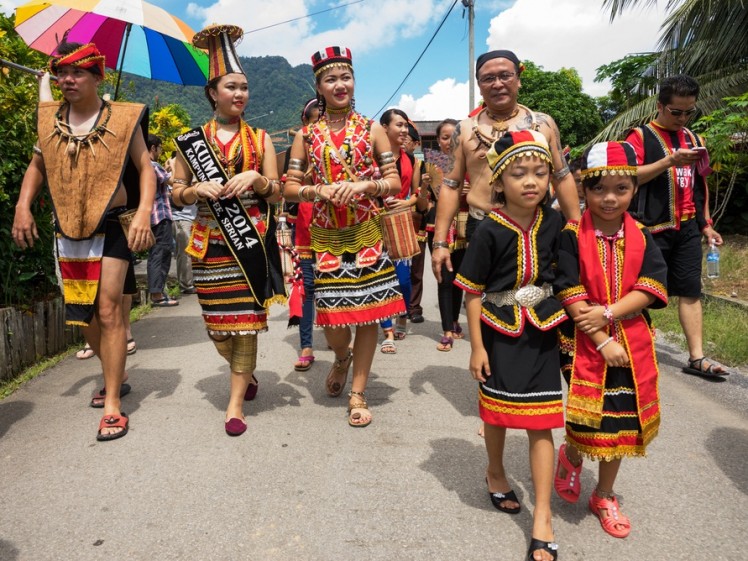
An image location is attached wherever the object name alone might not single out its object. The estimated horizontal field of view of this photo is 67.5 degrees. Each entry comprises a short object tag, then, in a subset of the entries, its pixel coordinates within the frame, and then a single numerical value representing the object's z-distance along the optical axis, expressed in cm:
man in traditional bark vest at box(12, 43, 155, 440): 329
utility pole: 1803
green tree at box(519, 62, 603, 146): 2975
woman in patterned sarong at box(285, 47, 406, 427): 340
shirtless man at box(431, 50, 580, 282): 315
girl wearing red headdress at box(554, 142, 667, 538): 225
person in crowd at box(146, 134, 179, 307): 684
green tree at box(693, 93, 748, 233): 743
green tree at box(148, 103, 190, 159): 1135
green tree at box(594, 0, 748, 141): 1113
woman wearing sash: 336
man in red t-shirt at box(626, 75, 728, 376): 412
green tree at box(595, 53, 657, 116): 1418
